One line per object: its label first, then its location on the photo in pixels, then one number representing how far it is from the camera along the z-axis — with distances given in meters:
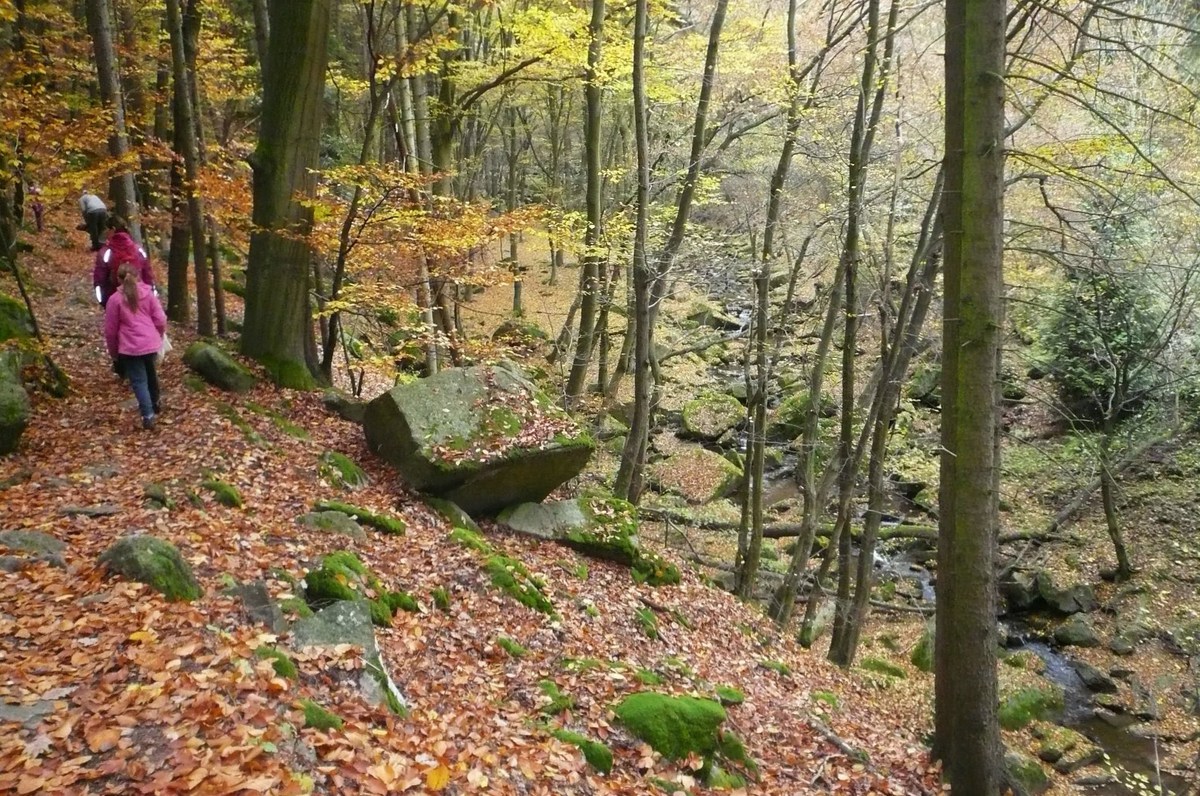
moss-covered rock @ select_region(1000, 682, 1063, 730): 11.48
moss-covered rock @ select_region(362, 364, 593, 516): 8.66
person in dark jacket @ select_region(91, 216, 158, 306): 8.61
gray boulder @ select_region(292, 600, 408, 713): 4.82
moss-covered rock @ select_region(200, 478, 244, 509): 6.83
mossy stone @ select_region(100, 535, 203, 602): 4.74
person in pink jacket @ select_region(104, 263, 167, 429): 7.93
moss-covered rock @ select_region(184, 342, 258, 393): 9.73
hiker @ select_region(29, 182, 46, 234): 18.62
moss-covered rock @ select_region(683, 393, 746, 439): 21.95
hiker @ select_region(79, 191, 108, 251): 9.52
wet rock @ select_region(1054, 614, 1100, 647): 13.99
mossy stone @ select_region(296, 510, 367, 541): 6.96
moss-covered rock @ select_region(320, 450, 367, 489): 8.30
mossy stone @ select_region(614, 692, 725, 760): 5.76
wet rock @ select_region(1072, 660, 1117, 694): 12.81
